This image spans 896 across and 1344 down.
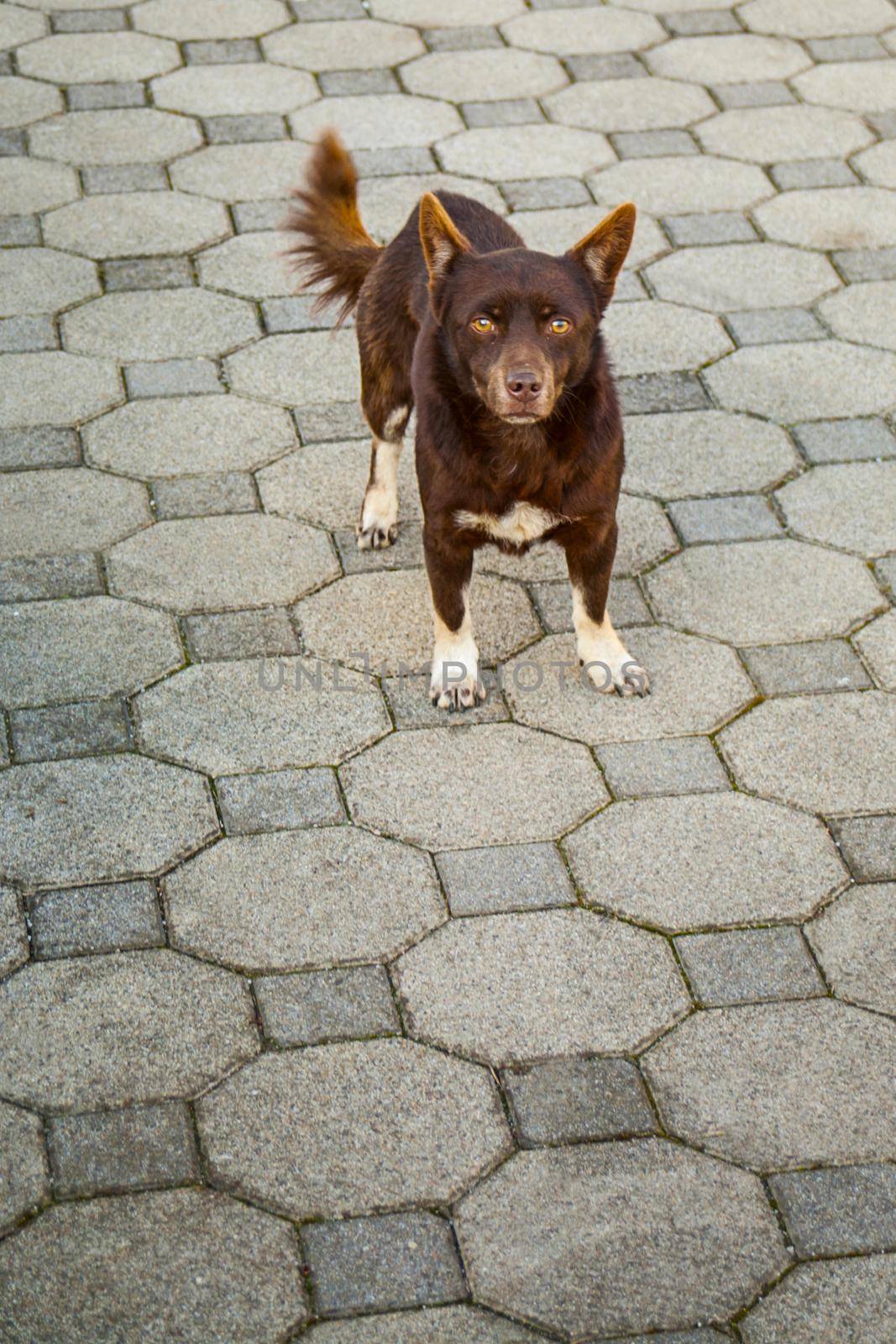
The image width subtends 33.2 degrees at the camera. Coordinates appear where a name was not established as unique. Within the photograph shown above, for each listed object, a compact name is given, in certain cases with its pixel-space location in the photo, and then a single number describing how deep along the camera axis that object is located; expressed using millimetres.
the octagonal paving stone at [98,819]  3230
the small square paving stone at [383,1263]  2443
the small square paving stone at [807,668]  3727
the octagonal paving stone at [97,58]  6352
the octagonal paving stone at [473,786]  3336
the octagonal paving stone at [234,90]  6152
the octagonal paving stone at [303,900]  3051
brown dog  3160
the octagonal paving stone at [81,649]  3688
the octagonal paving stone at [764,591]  3902
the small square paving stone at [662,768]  3438
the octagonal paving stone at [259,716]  3527
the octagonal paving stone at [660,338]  4844
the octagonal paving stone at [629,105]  6105
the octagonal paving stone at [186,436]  4398
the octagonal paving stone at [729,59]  6465
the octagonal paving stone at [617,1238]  2439
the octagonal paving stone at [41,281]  5039
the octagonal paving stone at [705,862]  3146
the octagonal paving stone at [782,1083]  2686
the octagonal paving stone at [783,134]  5957
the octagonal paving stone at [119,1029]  2775
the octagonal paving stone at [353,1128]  2607
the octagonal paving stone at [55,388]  4566
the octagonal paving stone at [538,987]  2875
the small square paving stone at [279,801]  3344
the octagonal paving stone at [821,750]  3428
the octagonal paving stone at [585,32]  6629
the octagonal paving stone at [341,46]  6445
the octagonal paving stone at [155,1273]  2398
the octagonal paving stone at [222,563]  3969
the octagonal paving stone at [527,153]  5773
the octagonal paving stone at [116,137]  5844
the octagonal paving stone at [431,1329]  2387
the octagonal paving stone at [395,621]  3844
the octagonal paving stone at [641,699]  3623
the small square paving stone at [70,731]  3518
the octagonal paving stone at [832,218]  5445
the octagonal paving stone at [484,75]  6281
